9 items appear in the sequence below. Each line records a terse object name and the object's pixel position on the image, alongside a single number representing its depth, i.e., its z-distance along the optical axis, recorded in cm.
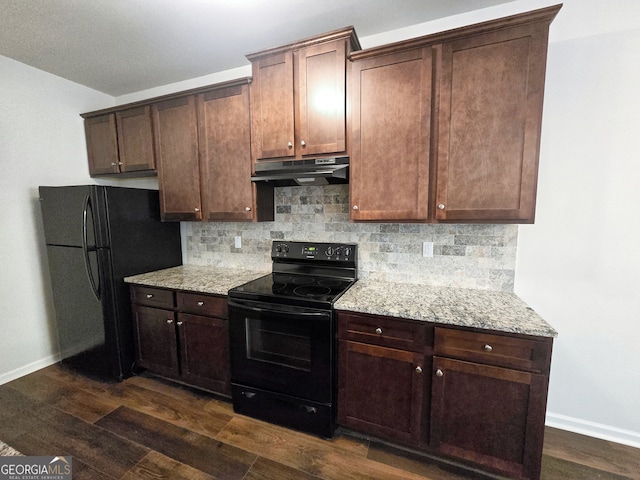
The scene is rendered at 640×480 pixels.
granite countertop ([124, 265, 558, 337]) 138
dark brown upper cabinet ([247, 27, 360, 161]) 180
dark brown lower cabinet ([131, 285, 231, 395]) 205
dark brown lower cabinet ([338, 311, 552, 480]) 135
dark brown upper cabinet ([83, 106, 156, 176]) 248
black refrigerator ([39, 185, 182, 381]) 221
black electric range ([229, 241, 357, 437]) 169
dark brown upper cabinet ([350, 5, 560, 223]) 145
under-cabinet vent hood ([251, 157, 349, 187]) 177
